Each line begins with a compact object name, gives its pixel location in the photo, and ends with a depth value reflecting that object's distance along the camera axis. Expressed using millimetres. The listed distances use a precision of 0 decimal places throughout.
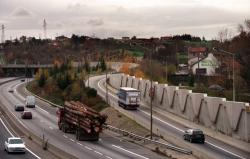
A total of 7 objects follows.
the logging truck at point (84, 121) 63688
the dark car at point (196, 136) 62844
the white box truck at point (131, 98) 93312
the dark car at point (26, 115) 91062
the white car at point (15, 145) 54219
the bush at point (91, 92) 121075
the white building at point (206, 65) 160075
